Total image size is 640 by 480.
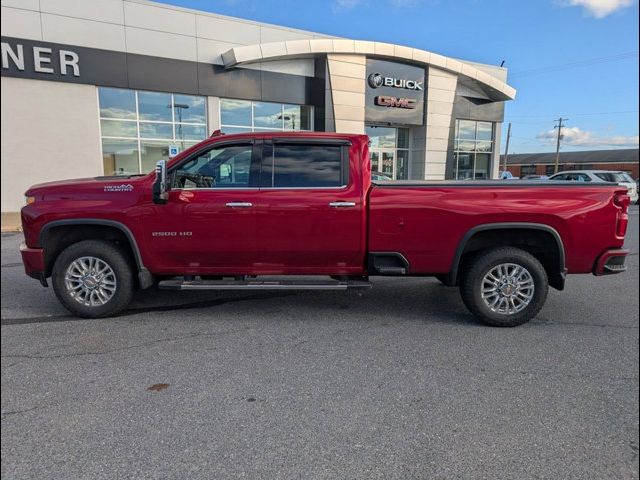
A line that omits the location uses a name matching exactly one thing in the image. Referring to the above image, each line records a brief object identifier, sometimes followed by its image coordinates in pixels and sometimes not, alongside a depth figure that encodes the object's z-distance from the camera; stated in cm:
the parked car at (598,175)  1850
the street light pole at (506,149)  2670
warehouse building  4285
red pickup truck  458
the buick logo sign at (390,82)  2017
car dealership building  1415
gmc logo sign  2064
